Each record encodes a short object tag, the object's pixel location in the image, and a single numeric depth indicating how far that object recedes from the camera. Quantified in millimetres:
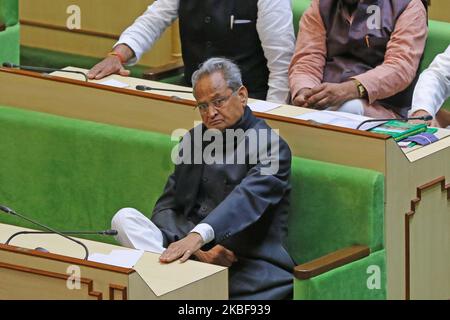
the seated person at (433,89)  10903
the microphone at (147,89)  11049
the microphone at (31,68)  11400
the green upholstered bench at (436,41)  11431
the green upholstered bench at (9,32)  13212
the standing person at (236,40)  11798
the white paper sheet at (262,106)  10659
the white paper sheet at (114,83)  11316
